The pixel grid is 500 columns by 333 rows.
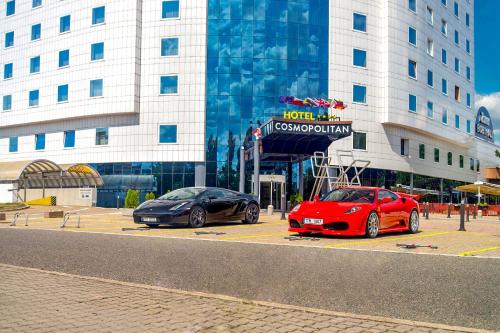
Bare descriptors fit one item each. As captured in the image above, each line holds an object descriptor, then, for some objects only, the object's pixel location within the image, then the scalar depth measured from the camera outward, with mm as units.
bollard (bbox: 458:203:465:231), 15383
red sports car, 11641
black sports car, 14703
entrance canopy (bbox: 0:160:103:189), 38000
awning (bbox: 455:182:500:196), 35656
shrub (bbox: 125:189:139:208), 35031
